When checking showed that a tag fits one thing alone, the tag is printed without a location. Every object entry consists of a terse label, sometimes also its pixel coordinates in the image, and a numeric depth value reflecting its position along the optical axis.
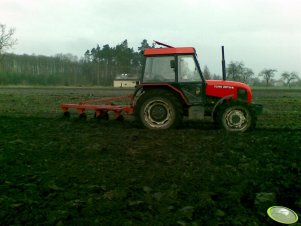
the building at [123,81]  56.89
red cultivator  10.32
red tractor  9.36
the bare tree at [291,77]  94.99
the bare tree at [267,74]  81.50
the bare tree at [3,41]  54.59
